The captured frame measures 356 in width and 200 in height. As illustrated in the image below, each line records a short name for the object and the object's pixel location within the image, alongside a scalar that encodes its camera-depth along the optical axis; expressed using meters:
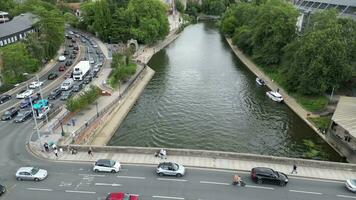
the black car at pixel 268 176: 35.89
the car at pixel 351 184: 35.09
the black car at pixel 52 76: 74.56
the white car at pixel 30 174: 37.22
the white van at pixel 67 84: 67.14
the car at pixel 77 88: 66.00
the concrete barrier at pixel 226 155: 39.75
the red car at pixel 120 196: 32.69
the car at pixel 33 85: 67.56
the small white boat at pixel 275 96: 67.75
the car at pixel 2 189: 34.93
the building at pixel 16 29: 79.65
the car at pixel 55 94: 62.75
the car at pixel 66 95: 62.44
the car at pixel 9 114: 53.80
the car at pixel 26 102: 58.22
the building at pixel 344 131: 47.56
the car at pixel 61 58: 90.18
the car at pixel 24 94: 62.97
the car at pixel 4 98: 61.68
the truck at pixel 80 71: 73.19
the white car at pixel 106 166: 38.38
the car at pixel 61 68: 80.99
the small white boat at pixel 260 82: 78.34
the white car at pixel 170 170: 37.44
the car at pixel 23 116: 52.62
